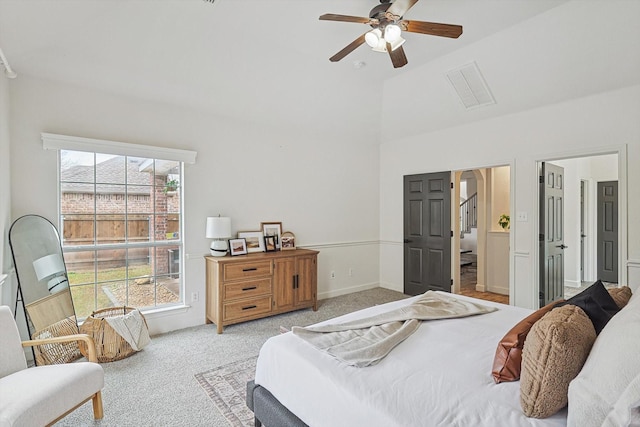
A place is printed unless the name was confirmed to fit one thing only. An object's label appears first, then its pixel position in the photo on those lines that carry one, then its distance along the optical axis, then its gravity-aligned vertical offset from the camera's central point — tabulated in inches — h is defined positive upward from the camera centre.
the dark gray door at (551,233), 160.2 -10.0
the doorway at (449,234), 198.4 -13.3
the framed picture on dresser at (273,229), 178.9 -8.4
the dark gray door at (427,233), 198.1 -11.9
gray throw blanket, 65.8 -27.9
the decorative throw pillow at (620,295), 71.6 -18.8
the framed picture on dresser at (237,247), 163.2 -16.3
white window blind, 121.5 +27.4
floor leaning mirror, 111.5 -25.4
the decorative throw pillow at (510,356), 56.0 -25.0
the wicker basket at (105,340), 117.4 -45.8
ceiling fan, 88.0 +53.5
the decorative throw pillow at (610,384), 37.3 -21.0
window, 130.4 -5.5
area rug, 87.2 -53.7
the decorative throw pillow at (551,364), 46.7 -22.2
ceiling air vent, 151.7 +62.5
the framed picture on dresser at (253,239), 170.9 -13.4
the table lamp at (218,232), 153.0 -8.2
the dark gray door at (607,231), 233.8 -12.8
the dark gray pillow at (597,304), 60.1 -17.9
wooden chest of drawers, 148.3 -34.7
